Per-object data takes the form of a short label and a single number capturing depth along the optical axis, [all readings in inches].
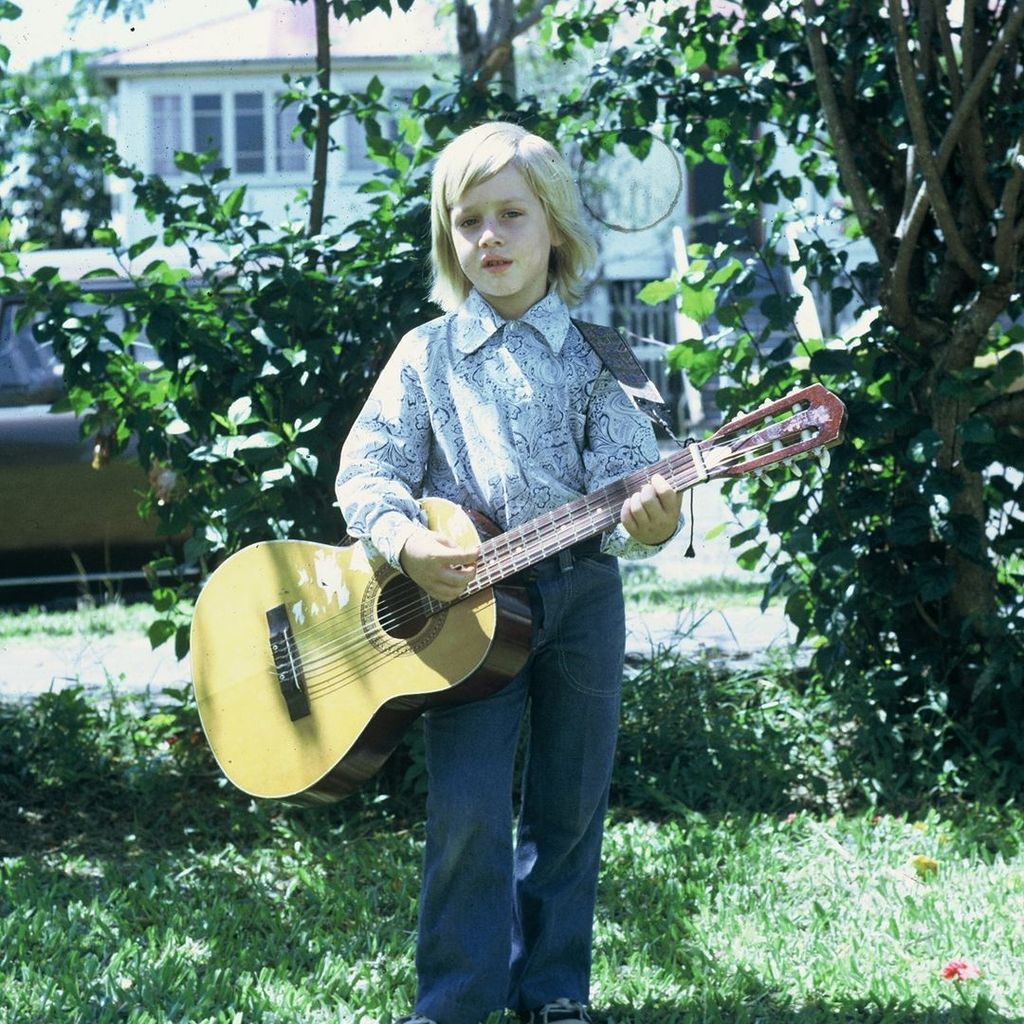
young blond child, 216.4
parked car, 604.7
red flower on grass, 240.7
